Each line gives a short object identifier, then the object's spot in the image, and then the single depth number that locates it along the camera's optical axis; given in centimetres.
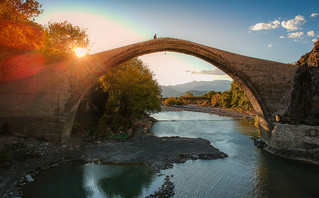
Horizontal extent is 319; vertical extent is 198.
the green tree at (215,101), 6369
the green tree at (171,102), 7319
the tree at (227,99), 5262
